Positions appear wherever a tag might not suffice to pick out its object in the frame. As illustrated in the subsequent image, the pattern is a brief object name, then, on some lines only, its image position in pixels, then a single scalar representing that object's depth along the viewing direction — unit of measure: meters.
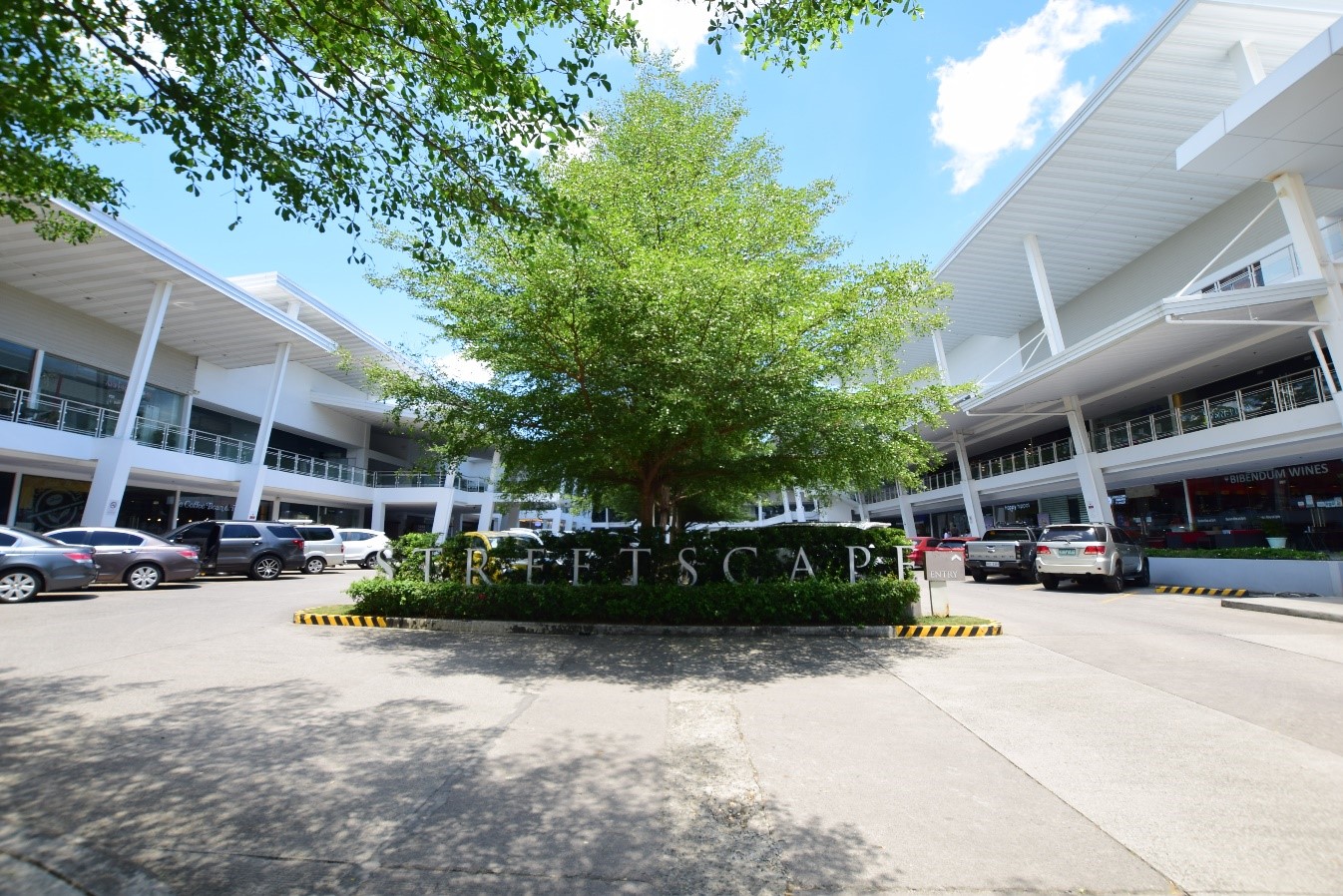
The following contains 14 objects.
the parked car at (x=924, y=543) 22.44
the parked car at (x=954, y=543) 22.88
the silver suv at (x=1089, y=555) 16.91
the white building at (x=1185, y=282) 14.92
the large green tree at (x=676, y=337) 8.20
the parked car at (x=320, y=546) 23.19
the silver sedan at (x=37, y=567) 12.03
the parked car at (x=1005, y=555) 20.56
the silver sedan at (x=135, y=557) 15.14
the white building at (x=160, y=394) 18.80
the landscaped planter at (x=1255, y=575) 14.43
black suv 18.69
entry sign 10.58
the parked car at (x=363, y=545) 26.14
